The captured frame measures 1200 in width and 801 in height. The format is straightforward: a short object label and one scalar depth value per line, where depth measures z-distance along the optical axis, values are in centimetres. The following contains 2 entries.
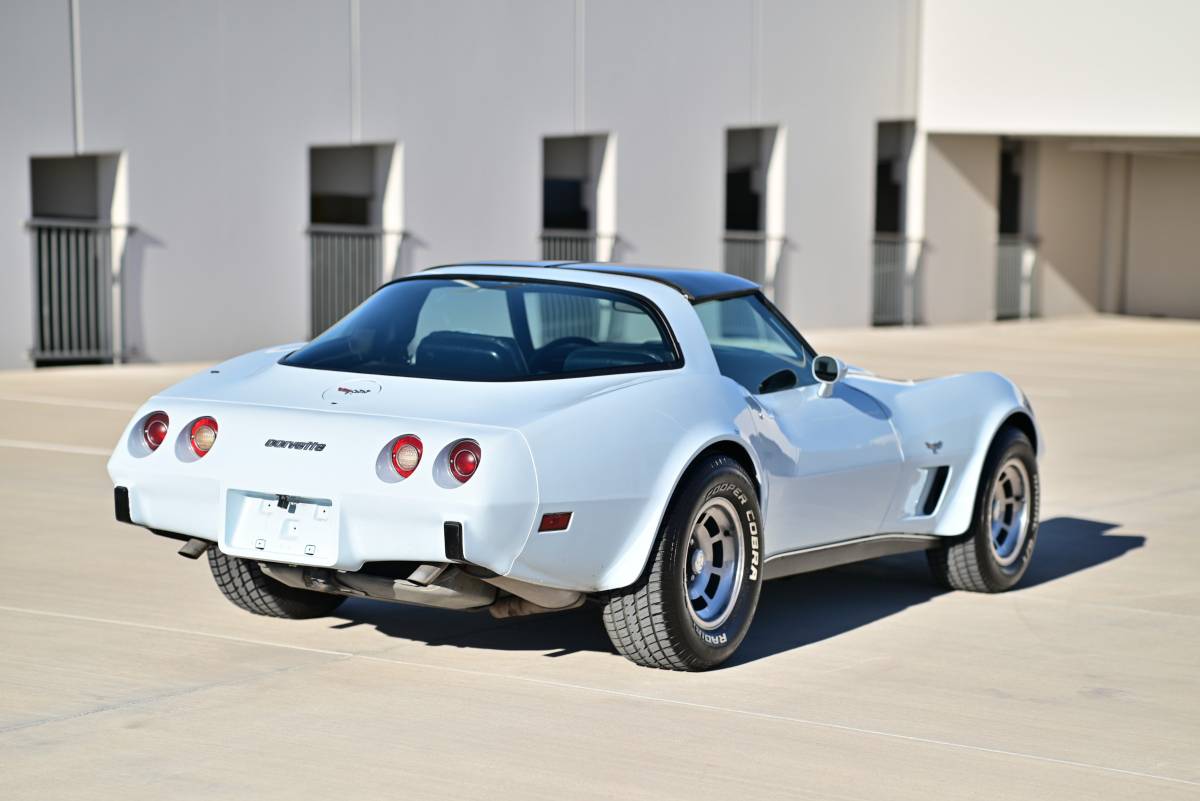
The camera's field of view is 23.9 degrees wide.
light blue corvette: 833
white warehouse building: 2988
